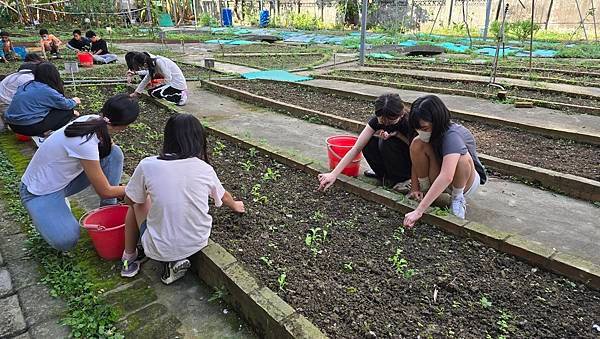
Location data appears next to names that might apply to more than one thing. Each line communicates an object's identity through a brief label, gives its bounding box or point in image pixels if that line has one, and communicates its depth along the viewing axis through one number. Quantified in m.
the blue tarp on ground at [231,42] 17.73
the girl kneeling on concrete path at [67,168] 2.69
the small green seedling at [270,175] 3.96
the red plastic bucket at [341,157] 3.86
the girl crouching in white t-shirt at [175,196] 2.41
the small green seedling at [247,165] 4.21
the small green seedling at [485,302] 2.28
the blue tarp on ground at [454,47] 14.38
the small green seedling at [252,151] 4.60
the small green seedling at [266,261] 2.62
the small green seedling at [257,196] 3.52
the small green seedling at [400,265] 2.55
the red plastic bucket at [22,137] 5.05
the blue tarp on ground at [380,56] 12.77
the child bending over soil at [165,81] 6.76
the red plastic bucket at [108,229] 2.71
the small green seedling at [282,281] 2.40
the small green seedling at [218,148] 4.70
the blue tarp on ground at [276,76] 9.08
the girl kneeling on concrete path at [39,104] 4.40
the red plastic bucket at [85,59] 10.98
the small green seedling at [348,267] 2.60
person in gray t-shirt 2.87
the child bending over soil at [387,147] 3.23
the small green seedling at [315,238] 2.82
